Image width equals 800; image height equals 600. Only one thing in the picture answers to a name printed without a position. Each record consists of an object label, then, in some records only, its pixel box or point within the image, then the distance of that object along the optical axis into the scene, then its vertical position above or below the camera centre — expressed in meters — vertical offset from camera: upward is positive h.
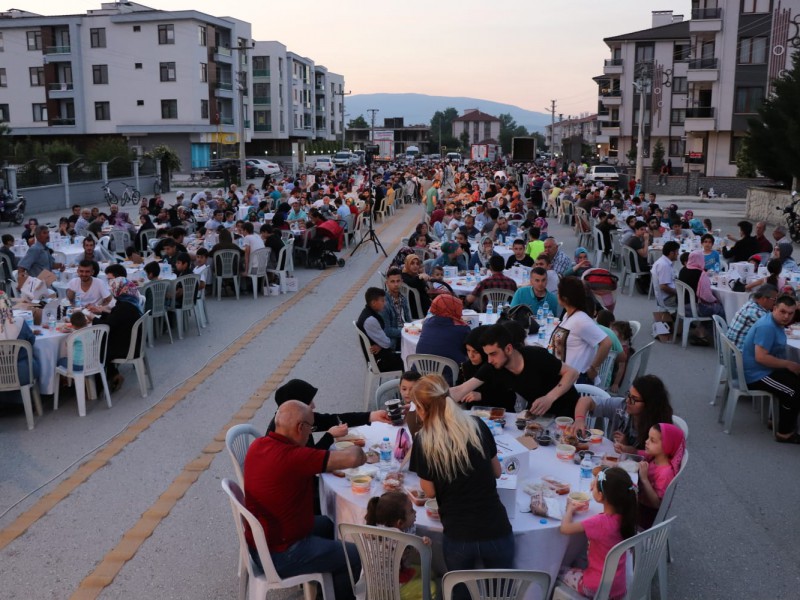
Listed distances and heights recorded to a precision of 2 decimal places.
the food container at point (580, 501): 4.46 -1.90
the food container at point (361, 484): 4.76 -1.92
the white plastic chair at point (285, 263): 15.47 -2.03
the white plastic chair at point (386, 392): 6.45 -1.89
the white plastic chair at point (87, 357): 8.40 -2.09
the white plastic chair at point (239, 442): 5.02 -1.87
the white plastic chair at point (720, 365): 8.34 -2.18
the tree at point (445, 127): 158.25 +7.65
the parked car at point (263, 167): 59.66 -0.54
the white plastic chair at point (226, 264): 14.62 -1.89
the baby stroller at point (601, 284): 10.11 -1.54
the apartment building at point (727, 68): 41.16 +5.14
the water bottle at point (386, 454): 5.20 -1.89
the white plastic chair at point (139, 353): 8.88 -2.16
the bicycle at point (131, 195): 37.24 -1.69
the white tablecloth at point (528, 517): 4.32 -1.99
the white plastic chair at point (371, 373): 8.45 -2.24
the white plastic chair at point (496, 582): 3.67 -1.95
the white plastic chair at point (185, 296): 11.57 -1.97
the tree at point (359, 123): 148.25 +6.89
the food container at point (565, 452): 5.20 -1.88
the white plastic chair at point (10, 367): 7.92 -2.05
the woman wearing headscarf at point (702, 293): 10.98 -1.79
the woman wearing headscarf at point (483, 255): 13.13 -1.57
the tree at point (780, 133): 27.79 +1.05
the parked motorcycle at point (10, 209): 27.09 -1.68
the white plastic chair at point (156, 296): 11.05 -1.90
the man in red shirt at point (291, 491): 4.39 -1.82
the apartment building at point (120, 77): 57.97 +6.06
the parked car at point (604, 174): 46.59 -0.76
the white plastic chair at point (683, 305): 10.96 -1.98
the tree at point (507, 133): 135.19 +5.94
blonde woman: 4.07 -1.63
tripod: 21.06 -2.09
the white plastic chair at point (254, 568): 4.36 -2.27
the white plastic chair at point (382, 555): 4.01 -1.99
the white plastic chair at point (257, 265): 14.80 -1.95
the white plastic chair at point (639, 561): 3.94 -2.02
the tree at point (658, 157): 51.08 +0.27
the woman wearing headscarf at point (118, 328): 8.89 -1.86
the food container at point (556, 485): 4.71 -1.92
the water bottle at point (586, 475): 4.85 -1.92
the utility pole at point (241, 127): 39.28 +1.64
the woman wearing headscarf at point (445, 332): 7.46 -1.60
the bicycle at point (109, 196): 35.69 -1.62
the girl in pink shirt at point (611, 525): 4.14 -1.87
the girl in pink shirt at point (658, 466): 4.85 -1.86
